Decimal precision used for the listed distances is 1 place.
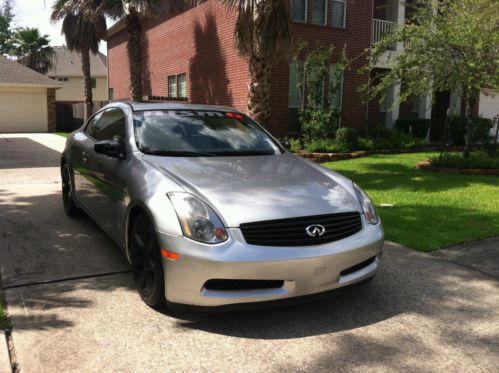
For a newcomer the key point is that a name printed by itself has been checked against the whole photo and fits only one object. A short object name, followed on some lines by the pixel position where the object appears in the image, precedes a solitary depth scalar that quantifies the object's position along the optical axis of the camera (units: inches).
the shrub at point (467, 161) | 425.4
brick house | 580.1
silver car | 129.9
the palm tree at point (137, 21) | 733.9
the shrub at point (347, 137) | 547.2
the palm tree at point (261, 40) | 422.6
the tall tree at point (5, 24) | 2509.8
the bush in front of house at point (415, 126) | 658.2
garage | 1119.6
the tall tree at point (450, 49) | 388.8
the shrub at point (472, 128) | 555.9
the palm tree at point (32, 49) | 1520.7
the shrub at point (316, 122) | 542.0
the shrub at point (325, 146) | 528.4
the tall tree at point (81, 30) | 976.3
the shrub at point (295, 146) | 521.4
